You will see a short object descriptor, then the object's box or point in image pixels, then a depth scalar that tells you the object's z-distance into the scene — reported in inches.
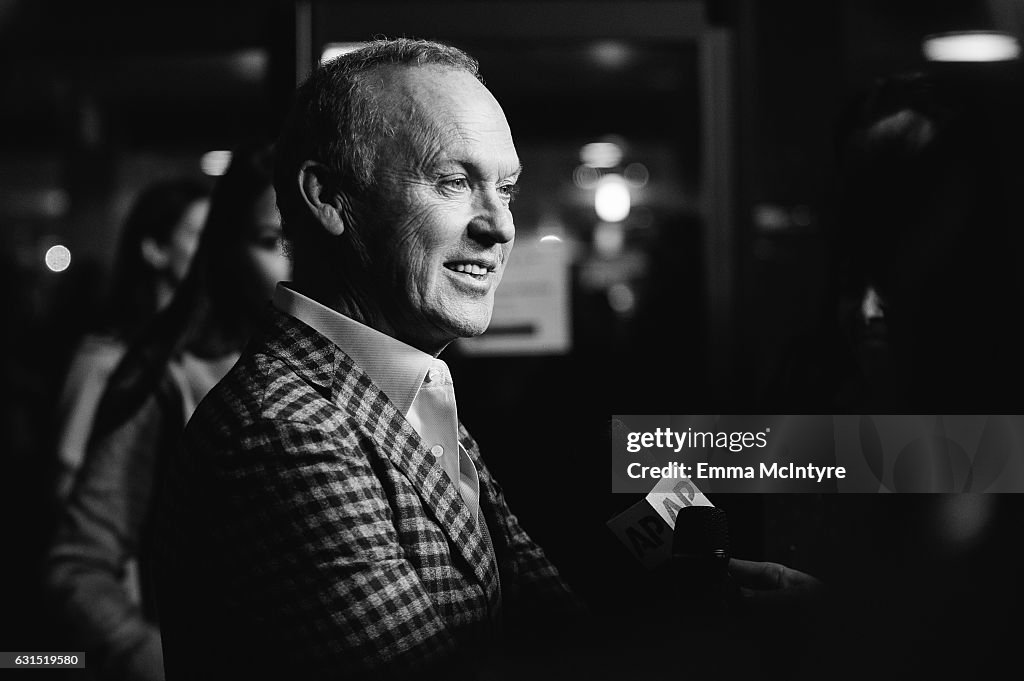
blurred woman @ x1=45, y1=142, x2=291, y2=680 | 61.1
